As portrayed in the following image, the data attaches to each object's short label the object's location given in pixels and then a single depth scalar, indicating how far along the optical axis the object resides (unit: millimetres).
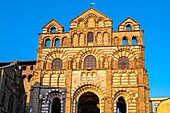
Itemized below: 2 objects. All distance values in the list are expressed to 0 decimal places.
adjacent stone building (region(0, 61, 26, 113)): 32497
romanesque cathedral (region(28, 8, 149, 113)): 35781
